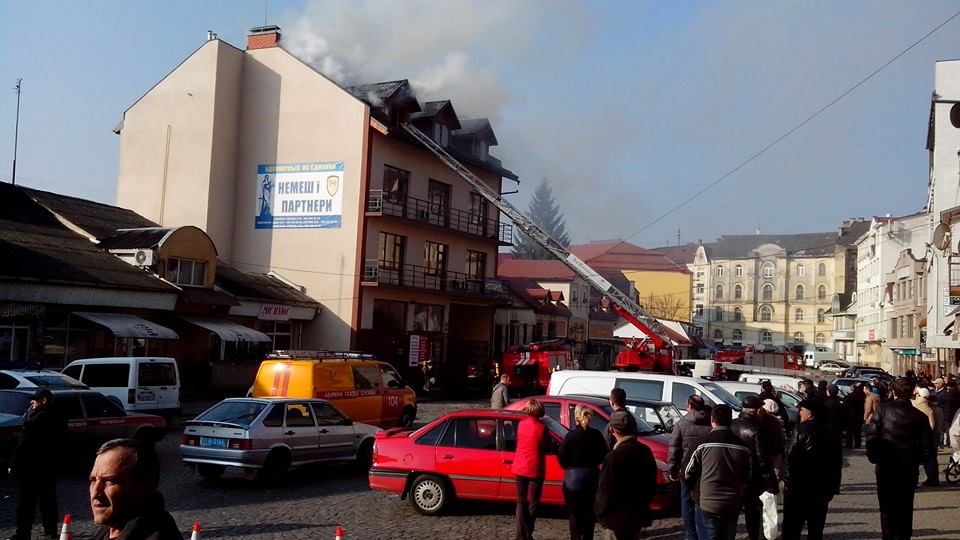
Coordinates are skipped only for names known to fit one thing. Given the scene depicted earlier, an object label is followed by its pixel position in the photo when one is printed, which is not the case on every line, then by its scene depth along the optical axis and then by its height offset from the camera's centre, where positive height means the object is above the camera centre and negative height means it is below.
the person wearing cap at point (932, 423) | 15.41 -1.27
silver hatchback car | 13.74 -1.78
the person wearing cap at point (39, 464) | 9.47 -1.60
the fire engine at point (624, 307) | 34.69 +1.45
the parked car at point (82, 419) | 13.73 -1.68
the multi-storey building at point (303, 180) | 38.75 +6.70
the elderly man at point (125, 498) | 3.32 -0.68
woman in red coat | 9.84 -1.46
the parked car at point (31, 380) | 17.09 -1.24
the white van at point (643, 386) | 17.70 -0.87
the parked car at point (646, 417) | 11.89 -1.23
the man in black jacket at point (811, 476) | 9.30 -1.31
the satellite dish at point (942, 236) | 31.66 +4.42
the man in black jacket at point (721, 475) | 7.55 -1.09
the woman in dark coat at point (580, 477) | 9.08 -1.39
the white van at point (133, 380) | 19.80 -1.35
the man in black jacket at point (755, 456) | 8.48 -1.13
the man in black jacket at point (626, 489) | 7.76 -1.29
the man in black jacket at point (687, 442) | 9.32 -1.06
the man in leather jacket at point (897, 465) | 9.80 -1.22
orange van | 18.64 -1.18
